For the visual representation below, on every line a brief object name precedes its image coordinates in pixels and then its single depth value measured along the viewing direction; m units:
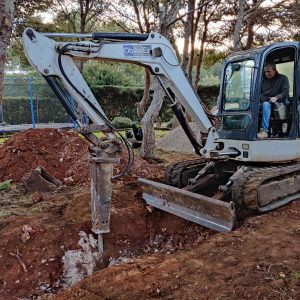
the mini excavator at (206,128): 4.46
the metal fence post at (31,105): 15.23
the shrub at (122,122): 18.09
